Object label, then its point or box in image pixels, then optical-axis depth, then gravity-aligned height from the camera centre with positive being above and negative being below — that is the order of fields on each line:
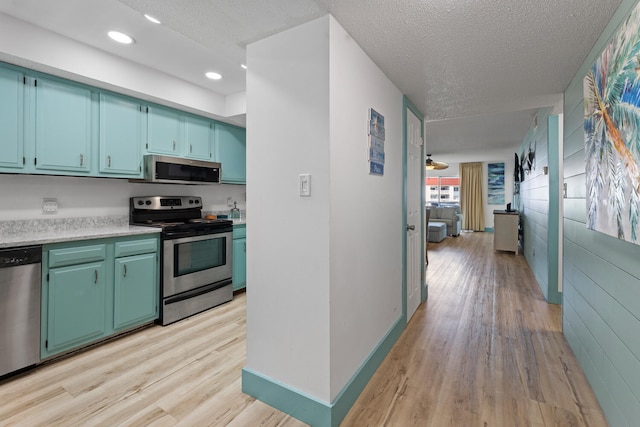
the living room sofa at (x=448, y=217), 8.96 -0.11
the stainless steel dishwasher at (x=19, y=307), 1.96 -0.64
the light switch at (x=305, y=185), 1.60 +0.14
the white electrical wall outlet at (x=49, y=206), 2.58 +0.03
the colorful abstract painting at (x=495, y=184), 10.23 +0.98
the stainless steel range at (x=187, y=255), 2.86 -0.44
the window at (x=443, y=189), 11.35 +0.91
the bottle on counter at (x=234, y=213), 4.14 -0.02
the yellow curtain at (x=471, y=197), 10.41 +0.56
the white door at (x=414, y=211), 2.90 +0.02
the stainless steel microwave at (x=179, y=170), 2.95 +0.42
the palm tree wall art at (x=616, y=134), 1.20 +0.36
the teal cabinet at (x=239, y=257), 3.61 -0.54
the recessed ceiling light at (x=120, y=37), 2.26 +1.30
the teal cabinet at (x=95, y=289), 2.17 -0.62
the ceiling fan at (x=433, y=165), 7.22 +1.13
